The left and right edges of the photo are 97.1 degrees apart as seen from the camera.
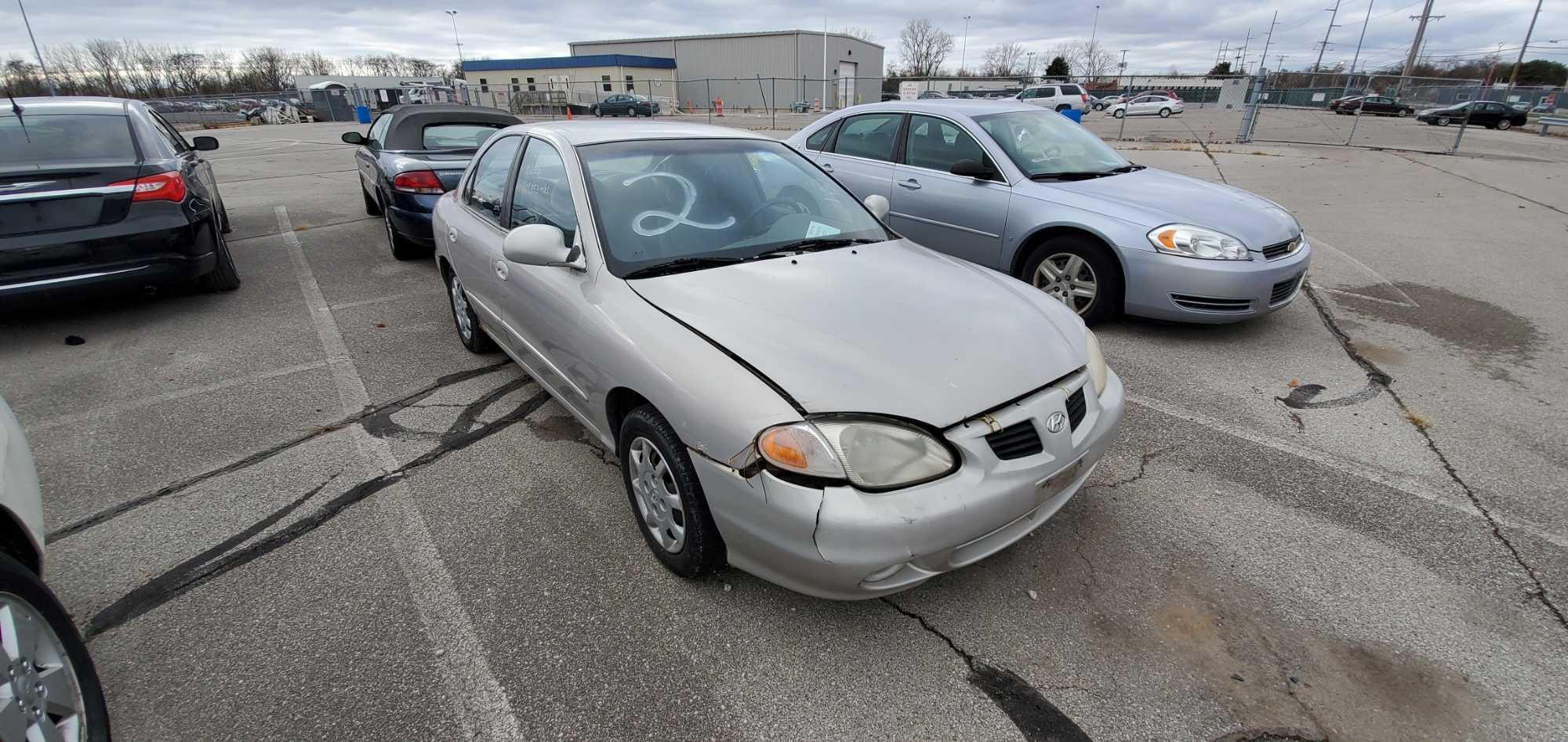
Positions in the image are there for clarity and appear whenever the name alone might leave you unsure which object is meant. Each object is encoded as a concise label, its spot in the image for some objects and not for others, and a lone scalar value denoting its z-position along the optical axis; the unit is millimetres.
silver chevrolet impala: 4484
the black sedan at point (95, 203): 4461
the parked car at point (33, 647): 1528
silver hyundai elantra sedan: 1985
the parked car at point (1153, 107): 38188
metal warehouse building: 53500
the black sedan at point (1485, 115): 28984
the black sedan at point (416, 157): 6332
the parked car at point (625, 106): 38531
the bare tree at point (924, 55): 90500
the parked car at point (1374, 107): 36128
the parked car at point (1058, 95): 33688
